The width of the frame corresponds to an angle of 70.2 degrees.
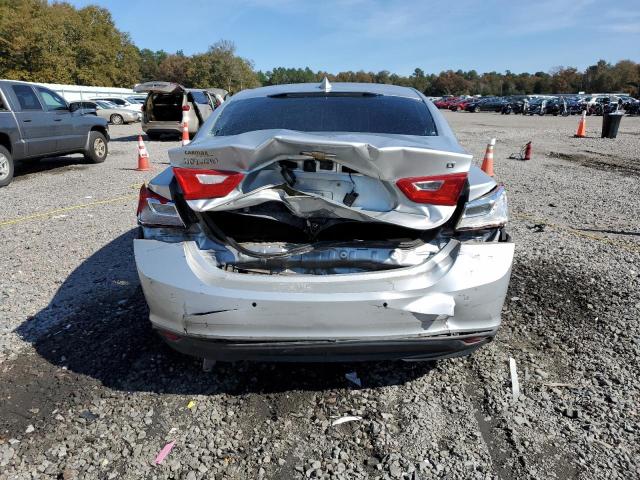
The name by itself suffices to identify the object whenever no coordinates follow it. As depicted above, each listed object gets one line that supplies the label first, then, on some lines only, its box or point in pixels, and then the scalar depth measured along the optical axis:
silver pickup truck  8.41
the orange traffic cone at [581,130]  18.20
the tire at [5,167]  8.29
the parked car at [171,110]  15.22
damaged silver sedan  2.15
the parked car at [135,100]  29.42
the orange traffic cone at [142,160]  10.07
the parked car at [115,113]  26.03
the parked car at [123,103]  27.18
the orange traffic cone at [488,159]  7.22
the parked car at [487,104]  46.24
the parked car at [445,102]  57.61
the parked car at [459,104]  52.77
